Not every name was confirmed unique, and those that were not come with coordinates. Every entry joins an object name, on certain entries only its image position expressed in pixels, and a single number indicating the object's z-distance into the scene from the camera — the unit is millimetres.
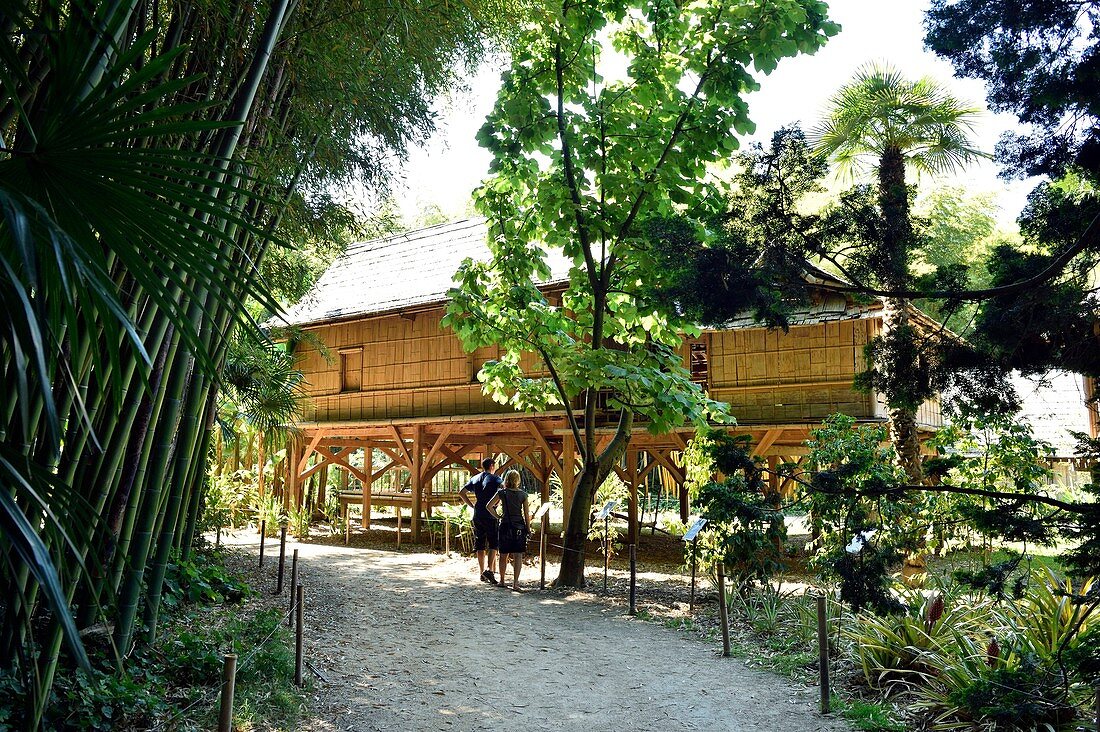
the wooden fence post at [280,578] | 7742
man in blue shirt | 9203
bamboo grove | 1528
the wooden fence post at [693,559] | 8023
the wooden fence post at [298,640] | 4891
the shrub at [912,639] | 5230
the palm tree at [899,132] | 10797
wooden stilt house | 10938
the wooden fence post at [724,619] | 6172
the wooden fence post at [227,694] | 3203
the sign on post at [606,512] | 11327
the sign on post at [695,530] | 7996
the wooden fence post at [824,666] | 4770
